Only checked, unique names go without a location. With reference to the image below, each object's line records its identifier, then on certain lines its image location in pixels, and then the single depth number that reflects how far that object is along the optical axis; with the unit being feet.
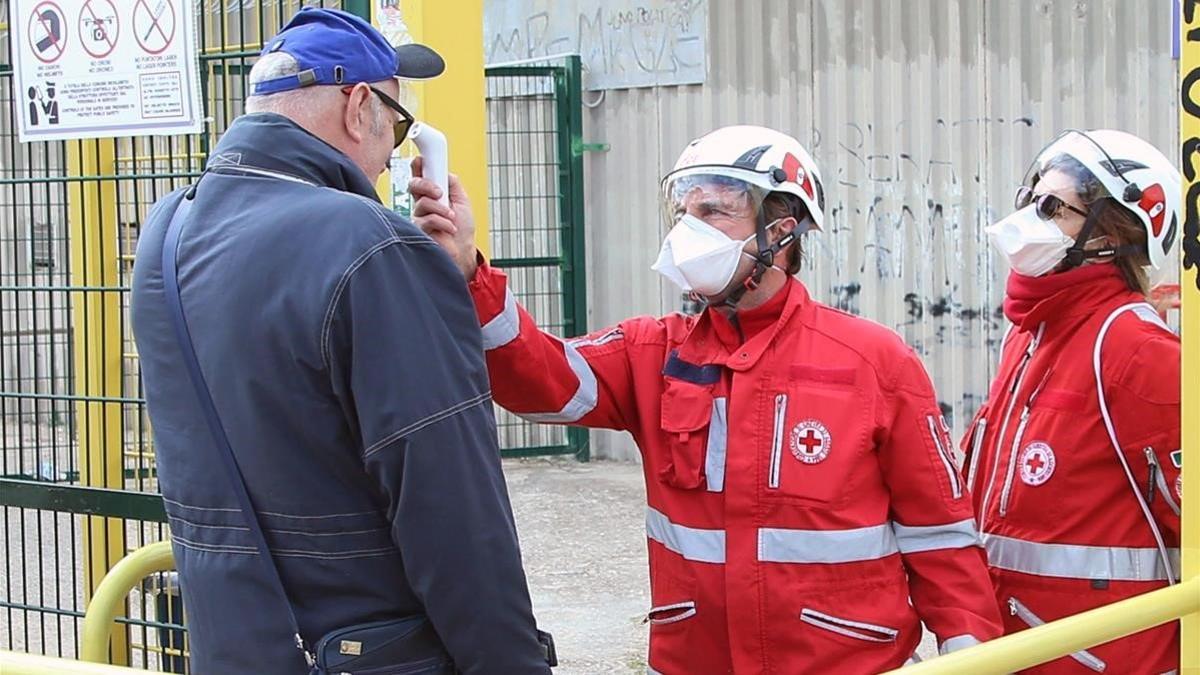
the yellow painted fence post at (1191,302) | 8.64
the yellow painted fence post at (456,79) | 11.41
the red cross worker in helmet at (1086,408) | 11.05
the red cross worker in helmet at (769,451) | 10.33
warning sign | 13.91
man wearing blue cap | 8.30
